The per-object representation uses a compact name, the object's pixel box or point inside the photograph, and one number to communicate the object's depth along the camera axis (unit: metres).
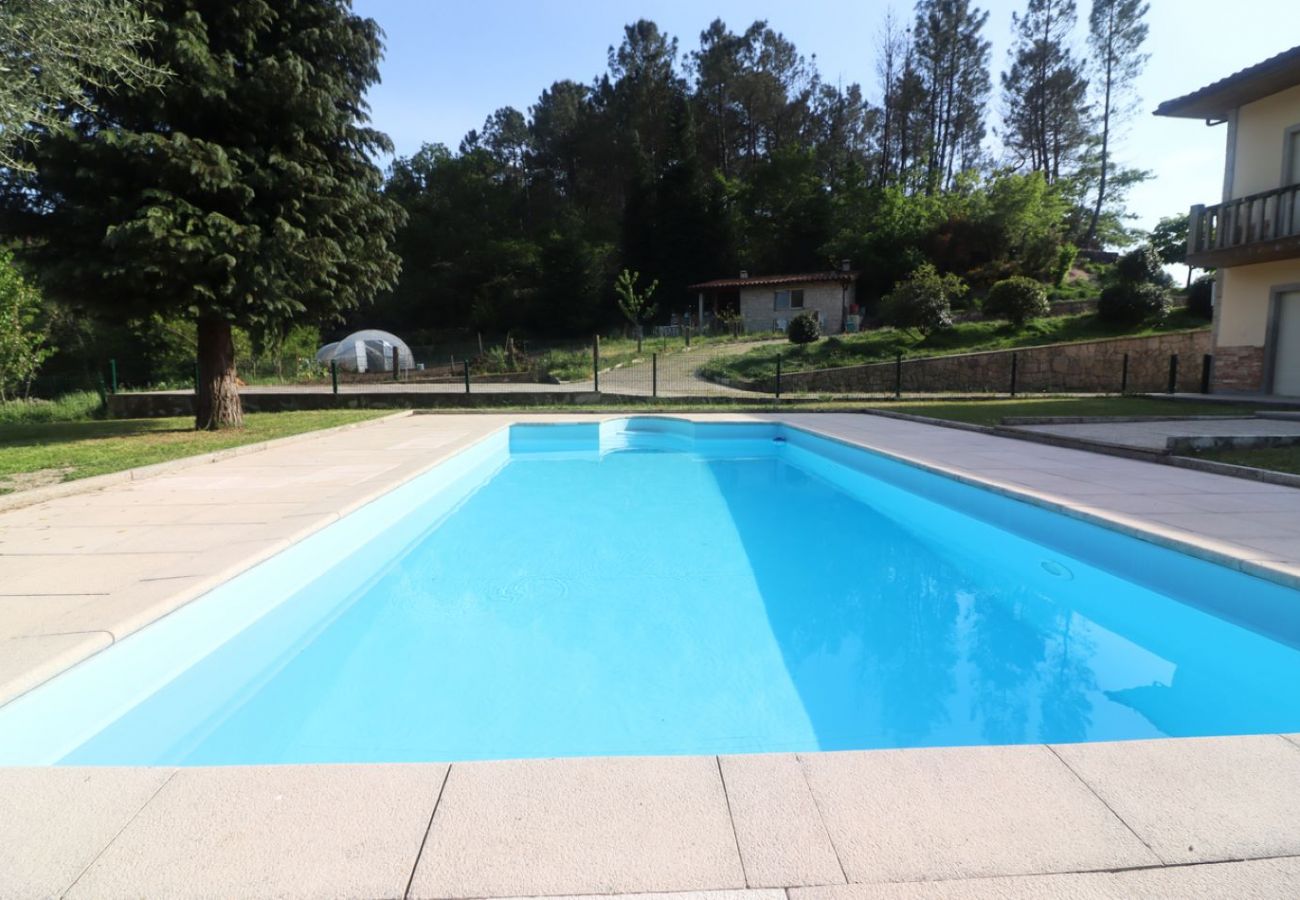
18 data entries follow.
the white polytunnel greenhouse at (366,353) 27.88
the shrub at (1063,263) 28.12
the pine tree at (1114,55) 33.16
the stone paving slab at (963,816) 1.54
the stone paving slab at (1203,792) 1.59
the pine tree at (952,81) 38.12
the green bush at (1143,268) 20.09
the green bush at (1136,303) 19.06
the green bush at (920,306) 20.33
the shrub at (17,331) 16.20
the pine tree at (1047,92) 35.62
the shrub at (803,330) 22.38
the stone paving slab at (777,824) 1.51
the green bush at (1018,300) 20.20
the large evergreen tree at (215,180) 8.48
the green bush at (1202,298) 18.83
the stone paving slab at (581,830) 1.50
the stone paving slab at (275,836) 1.50
